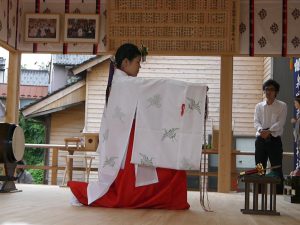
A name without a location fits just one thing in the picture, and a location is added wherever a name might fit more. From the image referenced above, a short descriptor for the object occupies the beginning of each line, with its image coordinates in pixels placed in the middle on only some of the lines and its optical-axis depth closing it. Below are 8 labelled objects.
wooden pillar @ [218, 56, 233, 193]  6.87
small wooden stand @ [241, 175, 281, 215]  3.75
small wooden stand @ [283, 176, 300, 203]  5.22
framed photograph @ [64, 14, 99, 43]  7.18
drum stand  5.31
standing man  6.64
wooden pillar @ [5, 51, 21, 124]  7.30
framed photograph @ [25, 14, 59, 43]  7.21
